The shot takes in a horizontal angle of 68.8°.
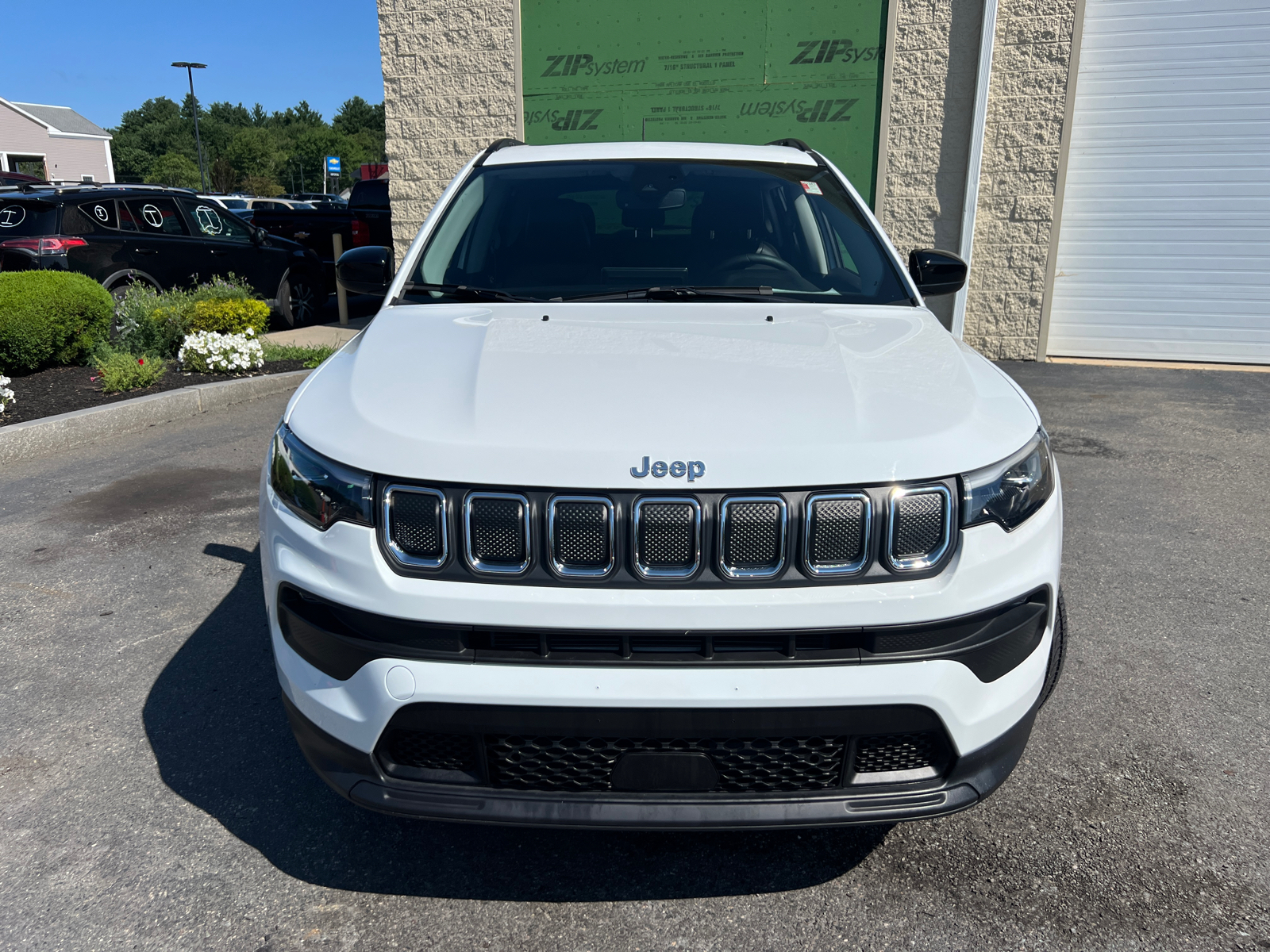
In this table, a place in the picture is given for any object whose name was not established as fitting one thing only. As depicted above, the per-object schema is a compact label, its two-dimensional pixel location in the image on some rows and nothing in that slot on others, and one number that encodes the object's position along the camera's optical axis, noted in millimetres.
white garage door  9195
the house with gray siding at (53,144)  65000
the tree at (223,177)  92812
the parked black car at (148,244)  9422
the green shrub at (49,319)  7801
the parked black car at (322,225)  13766
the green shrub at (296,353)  9031
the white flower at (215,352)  8281
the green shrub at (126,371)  7570
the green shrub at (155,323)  8805
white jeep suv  1856
